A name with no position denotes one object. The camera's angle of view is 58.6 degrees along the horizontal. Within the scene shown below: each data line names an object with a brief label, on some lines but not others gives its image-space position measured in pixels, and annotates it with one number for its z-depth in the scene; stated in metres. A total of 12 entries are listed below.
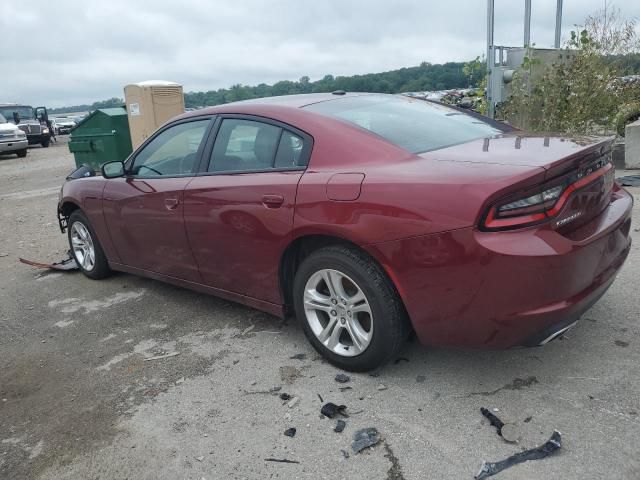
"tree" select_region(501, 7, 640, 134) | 8.91
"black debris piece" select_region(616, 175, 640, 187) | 7.62
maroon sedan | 2.54
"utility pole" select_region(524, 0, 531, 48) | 11.17
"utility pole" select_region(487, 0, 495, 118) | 9.65
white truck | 20.45
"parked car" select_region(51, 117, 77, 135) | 44.32
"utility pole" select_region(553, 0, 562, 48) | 11.97
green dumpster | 12.53
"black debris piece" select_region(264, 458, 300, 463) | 2.52
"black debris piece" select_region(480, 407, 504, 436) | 2.61
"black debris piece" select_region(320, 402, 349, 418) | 2.84
